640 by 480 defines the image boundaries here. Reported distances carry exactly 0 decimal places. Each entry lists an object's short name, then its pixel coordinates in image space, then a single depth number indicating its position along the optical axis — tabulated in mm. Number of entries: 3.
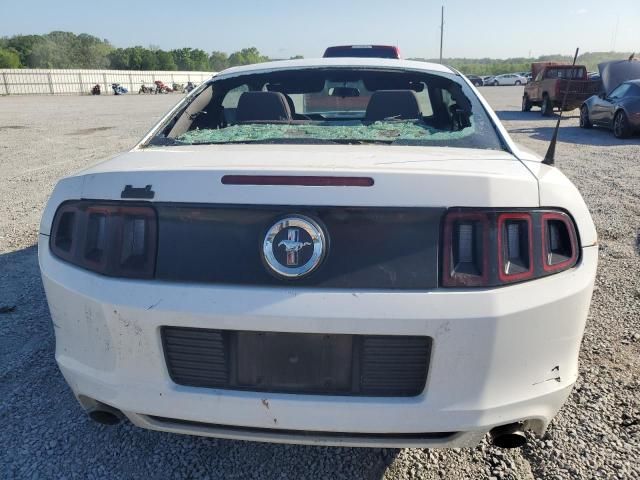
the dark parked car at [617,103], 12828
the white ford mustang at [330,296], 1642
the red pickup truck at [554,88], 18547
